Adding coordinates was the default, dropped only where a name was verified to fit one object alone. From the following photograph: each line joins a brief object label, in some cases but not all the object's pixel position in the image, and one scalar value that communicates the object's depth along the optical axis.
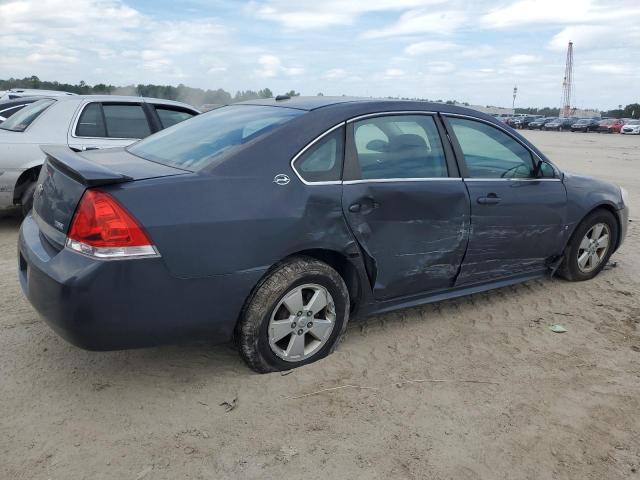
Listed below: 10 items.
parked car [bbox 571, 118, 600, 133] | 50.31
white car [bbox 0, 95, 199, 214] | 6.15
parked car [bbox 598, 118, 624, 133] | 49.02
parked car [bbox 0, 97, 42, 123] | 11.59
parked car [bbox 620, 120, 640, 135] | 46.18
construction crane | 119.10
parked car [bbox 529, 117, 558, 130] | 55.44
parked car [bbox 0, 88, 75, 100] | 16.98
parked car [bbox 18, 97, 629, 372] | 2.71
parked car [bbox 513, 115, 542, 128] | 58.03
